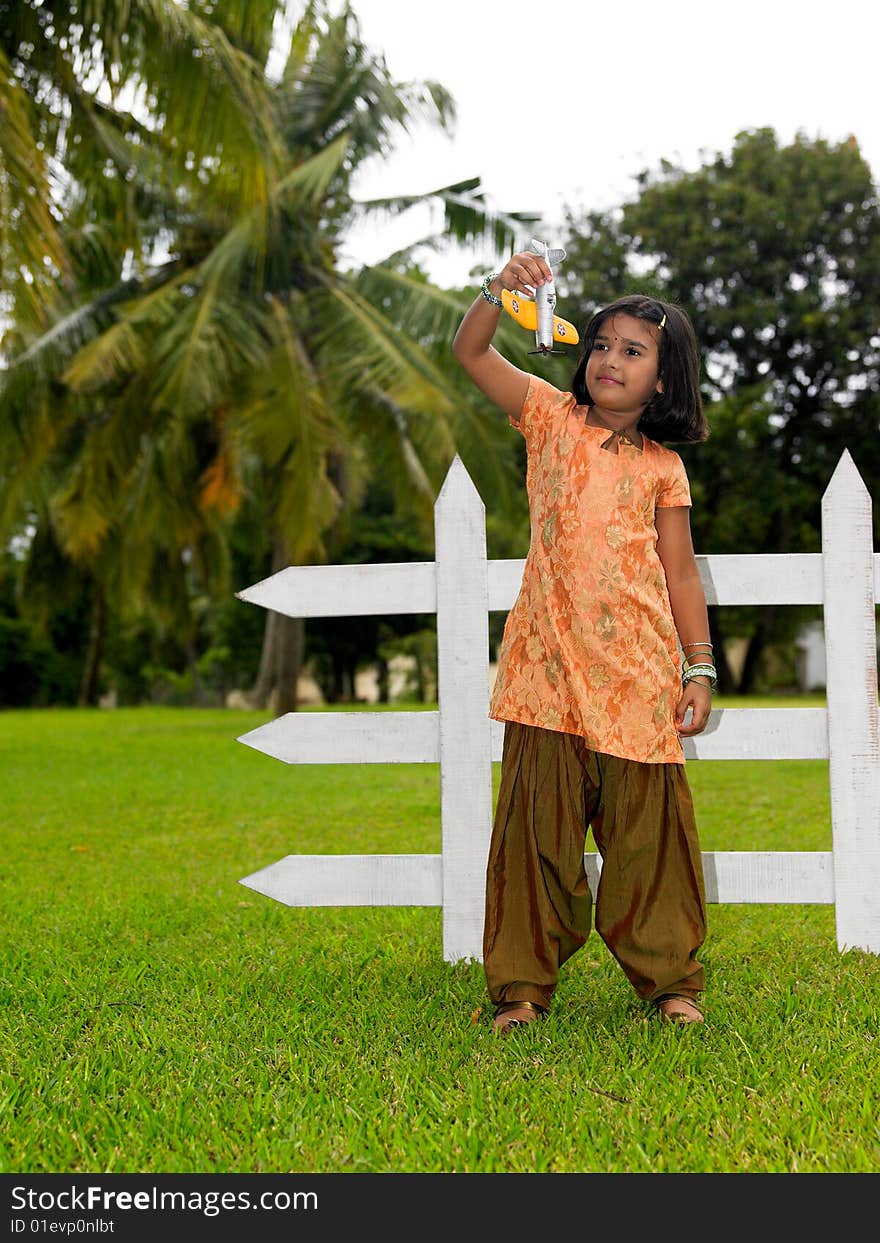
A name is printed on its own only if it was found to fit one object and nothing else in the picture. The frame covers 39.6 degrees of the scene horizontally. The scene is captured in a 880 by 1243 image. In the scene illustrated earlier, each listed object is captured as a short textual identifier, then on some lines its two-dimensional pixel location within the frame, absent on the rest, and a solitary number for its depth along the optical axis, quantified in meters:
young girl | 3.02
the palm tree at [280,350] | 13.81
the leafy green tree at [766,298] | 20.91
